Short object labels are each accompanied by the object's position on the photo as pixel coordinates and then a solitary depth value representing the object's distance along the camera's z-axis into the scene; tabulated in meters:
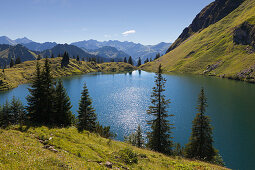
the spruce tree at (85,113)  42.31
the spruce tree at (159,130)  35.32
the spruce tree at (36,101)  30.94
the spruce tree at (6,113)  49.42
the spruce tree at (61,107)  34.06
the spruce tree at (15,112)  53.52
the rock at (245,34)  175.75
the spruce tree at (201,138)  35.47
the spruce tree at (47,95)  31.42
